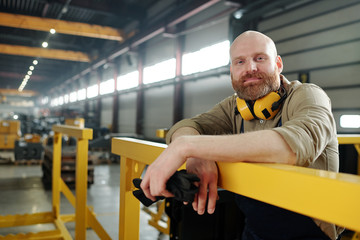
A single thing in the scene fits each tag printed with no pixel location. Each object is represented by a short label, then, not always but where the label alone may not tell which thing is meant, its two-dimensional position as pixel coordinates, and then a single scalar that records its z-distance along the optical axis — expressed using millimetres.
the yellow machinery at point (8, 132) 11430
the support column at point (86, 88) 21816
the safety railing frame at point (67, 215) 2979
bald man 1070
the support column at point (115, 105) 16077
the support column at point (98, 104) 19000
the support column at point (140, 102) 13359
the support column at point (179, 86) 10406
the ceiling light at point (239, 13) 6574
